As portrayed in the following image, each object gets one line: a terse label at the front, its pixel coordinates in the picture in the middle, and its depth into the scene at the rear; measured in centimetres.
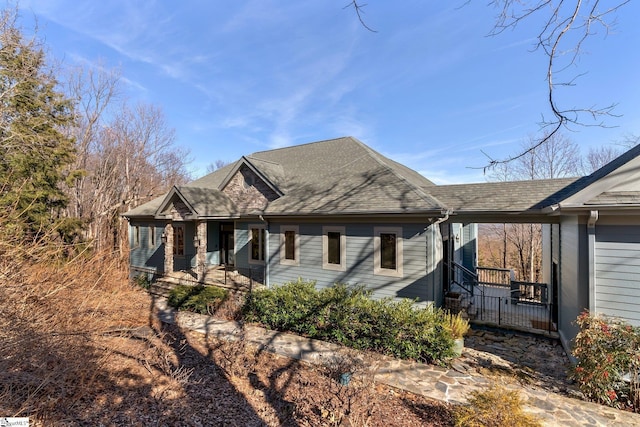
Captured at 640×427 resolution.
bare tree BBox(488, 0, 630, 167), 346
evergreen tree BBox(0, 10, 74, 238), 925
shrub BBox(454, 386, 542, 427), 389
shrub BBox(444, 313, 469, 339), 713
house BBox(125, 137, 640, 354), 604
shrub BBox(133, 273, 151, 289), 1428
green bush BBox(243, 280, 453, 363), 687
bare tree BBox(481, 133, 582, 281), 2250
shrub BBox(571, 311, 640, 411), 498
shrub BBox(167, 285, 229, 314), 1076
